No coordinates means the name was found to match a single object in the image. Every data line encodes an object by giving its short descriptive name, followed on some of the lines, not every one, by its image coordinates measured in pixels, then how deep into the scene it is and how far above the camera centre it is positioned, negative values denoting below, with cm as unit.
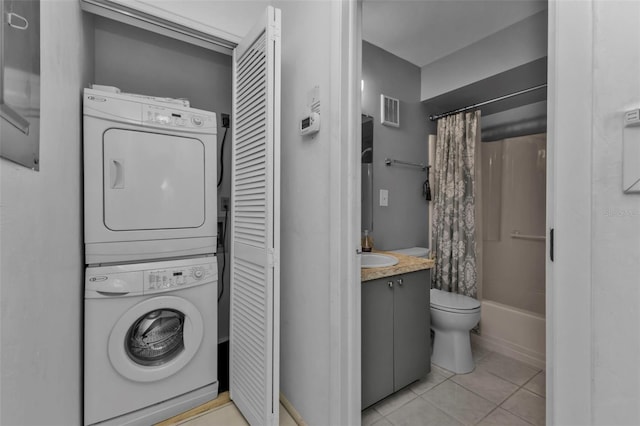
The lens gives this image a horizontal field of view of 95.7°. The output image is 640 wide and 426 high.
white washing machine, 140 -71
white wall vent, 249 +87
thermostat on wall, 137 +42
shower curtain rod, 214 +91
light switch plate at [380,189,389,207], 252 +11
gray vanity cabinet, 160 -73
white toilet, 203 -87
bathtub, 224 -100
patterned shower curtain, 260 +5
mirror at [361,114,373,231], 238 +32
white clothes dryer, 142 +16
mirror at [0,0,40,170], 58 +29
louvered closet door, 134 -8
